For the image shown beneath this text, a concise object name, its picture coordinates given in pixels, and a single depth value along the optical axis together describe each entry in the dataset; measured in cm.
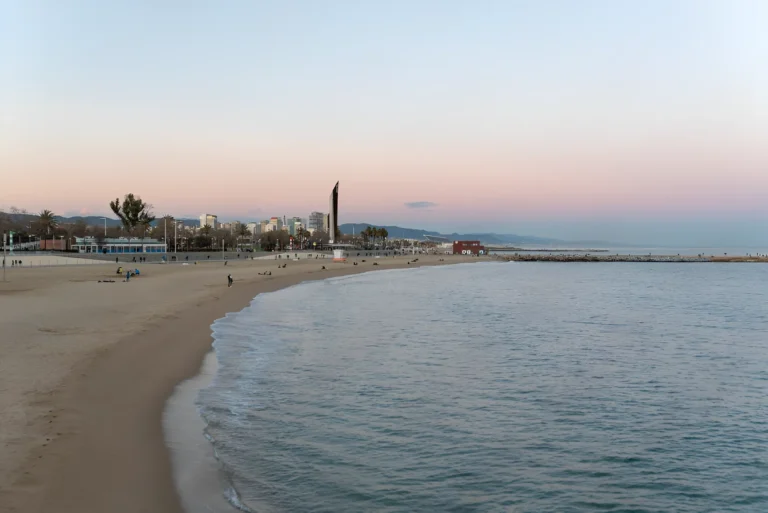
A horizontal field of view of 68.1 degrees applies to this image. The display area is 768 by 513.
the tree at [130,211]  12456
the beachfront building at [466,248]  16184
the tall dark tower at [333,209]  11094
